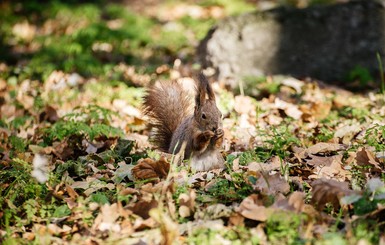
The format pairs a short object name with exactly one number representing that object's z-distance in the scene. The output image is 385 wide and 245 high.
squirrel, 6.94
